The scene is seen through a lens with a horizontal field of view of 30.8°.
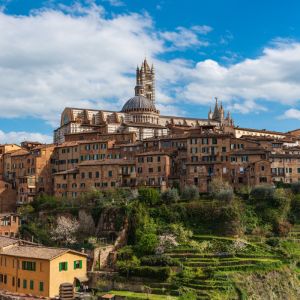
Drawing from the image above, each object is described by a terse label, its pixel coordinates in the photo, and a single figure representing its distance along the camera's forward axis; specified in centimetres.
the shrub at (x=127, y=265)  5528
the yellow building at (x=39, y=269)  5059
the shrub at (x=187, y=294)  4866
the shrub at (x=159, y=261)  5503
